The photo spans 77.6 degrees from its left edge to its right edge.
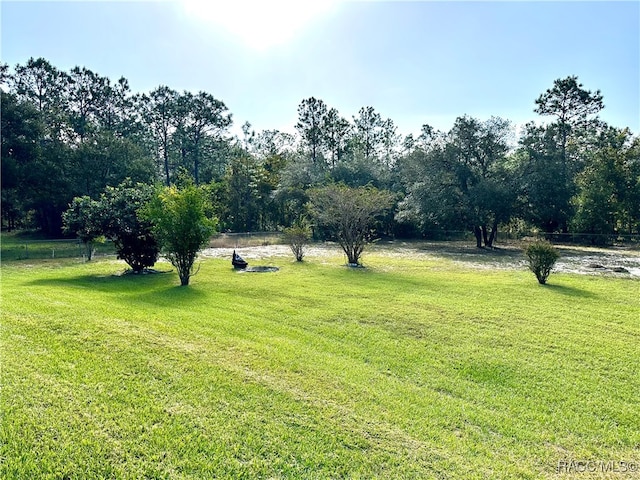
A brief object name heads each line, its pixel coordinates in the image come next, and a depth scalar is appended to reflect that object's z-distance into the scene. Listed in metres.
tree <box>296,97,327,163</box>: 36.69
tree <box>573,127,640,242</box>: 24.06
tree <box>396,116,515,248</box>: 21.97
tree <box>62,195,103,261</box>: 11.49
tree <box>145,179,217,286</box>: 9.79
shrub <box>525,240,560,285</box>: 9.84
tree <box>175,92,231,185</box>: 40.03
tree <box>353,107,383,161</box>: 42.00
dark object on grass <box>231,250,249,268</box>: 12.91
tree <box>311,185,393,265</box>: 14.90
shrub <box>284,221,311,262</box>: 15.07
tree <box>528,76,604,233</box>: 27.98
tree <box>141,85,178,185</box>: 39.75
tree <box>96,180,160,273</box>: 11.38
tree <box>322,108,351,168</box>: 37.16
